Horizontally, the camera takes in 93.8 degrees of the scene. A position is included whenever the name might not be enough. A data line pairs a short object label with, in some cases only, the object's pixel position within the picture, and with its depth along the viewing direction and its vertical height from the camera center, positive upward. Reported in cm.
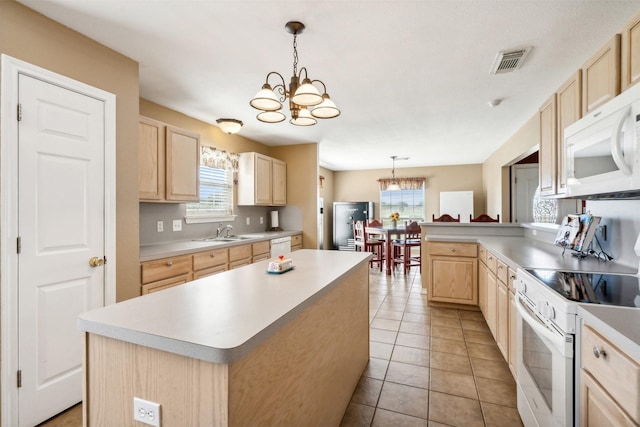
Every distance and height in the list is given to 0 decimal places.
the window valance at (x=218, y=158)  392 +75
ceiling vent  224 +120
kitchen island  83 -46
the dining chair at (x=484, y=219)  515 -11
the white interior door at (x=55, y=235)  174 -14
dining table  559 -44
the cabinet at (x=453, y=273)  355 -73
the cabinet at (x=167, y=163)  276 +50
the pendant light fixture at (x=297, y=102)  169 +66
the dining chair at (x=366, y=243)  607 -62
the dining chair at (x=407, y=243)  548 -58
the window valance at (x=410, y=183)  817 +82
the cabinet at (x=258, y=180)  447 +50
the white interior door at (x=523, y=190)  540 +41
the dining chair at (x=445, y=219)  506 -11
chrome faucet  415 -24
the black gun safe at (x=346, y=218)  781 -15
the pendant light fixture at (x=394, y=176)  684 +101
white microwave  135 +33
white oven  119 -67
